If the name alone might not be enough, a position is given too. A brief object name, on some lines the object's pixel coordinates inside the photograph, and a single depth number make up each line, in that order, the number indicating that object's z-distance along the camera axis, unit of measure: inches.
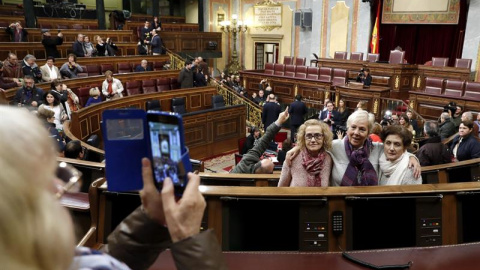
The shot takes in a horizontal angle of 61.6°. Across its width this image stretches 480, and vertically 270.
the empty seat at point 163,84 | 387.2
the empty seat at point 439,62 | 426.6
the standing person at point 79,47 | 379.2
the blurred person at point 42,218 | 21.5
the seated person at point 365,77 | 411.5
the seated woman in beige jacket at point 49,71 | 295.6
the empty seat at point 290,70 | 492.3
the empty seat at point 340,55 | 507.5
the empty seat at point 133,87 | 361.0
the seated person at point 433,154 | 152.3
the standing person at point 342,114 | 331.3
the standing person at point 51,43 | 351.3
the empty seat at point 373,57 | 475.2
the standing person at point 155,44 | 452.4
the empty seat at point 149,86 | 374.0
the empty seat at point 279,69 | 506.6
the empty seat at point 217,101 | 378.0
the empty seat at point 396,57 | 454.3
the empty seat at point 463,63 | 408.9
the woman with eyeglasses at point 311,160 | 95.4
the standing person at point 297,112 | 342.0
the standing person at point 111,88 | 316.8
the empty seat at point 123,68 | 398.9
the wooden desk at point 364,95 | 386.3
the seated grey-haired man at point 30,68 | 278.2
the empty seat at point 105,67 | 380.5
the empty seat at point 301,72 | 478.0
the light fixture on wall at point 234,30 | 678.7
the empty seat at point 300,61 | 533.6
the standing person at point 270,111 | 339.0
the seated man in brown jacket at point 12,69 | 275.1
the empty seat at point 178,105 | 355.3
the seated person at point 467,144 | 161.3
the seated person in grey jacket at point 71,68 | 318.7
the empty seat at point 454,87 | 354.6
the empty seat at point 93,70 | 367.6
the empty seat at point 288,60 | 553.8
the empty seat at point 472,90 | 341.4
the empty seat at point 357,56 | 487.8
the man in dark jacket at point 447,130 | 222.2
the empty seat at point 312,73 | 466.5
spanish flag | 510.6
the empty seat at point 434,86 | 369.4
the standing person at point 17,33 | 372.1
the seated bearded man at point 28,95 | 232.1
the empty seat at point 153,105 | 322.5
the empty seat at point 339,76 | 443.5
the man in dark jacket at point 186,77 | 386.9
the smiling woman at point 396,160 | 95.0
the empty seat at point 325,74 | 453.4
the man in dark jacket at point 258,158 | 107.1
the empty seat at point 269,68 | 520.5
